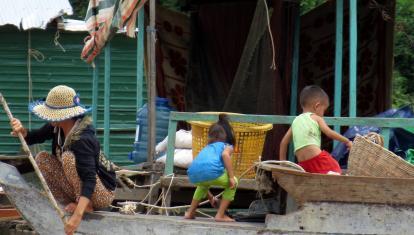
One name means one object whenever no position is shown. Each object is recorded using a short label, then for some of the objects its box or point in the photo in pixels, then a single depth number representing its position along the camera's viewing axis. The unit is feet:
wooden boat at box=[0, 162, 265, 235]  38.17
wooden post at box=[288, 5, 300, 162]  61.05
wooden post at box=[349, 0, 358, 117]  45.50
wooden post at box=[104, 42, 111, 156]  56.39
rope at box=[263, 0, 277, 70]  48.96
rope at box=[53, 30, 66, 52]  86.17
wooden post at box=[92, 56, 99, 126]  59.52
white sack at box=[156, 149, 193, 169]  48.08
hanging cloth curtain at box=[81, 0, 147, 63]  46.78
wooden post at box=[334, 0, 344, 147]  48.06
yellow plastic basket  45.29
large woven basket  36.35
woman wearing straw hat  37.45
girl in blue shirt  40.04
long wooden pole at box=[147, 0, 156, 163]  45.39
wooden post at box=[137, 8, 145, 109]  49.80
